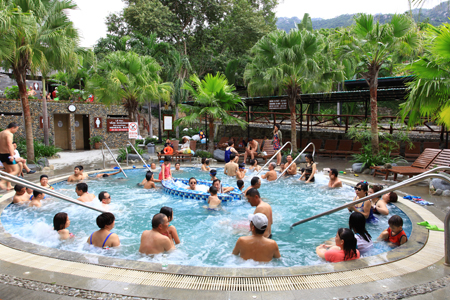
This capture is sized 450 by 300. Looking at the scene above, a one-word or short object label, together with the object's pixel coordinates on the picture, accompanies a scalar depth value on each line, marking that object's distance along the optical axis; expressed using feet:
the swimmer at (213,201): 25.15
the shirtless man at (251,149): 46.30
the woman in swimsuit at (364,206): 19.47
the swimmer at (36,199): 24.40
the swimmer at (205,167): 40.91
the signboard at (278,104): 52.16
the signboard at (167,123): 57.98
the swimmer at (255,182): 21.24
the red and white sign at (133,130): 44.46
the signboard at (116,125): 73.61
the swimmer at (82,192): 23.71
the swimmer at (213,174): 28.86
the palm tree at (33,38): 35.55
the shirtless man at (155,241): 15.75
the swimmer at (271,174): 35.04
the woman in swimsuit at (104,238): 16.57
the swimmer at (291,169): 37.50
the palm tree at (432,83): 20.45
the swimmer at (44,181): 26.32
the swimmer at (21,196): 24.29
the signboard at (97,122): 71.26
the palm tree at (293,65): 44.06
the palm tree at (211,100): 48.99
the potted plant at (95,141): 69.97
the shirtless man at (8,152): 29.48
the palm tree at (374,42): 34.78
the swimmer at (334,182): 29.84
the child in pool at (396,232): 16.06
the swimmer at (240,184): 27.44
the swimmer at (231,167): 35.12
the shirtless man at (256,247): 14.21
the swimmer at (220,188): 27.20
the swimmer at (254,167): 37.86
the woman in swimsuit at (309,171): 33.53
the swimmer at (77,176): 34.09
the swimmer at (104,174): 37.65
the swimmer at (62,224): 17.70
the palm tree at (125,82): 48.32
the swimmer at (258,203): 16.79
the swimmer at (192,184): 27.99
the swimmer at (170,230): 16.79
